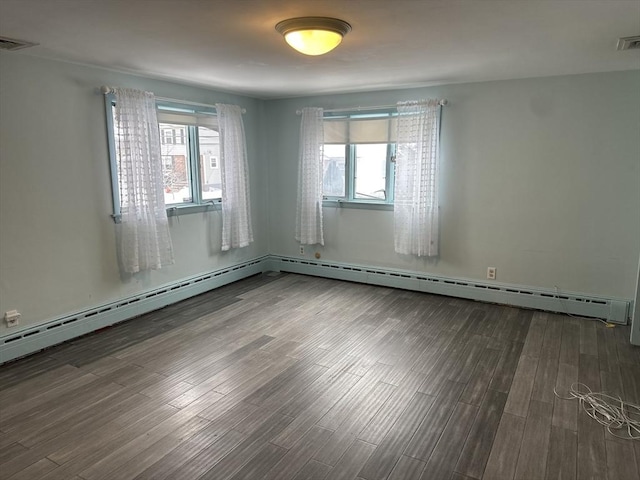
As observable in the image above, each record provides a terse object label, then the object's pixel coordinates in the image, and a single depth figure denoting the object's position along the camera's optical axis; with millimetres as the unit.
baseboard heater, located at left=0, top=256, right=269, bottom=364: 3250
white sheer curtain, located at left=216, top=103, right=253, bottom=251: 4859
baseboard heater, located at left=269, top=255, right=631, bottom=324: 4030
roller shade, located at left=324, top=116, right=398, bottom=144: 4793
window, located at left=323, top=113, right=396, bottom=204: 4871
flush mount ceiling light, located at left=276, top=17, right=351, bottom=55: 2320
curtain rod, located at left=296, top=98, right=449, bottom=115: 4719
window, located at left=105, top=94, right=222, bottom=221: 4336
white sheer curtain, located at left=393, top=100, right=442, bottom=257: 4492
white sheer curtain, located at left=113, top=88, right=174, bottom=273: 3760
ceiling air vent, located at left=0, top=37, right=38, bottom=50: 2711
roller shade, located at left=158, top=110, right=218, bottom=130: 4172
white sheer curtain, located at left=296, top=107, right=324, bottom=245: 5188
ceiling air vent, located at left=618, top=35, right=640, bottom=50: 2682
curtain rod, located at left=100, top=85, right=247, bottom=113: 3602
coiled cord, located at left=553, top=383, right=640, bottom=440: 2420
